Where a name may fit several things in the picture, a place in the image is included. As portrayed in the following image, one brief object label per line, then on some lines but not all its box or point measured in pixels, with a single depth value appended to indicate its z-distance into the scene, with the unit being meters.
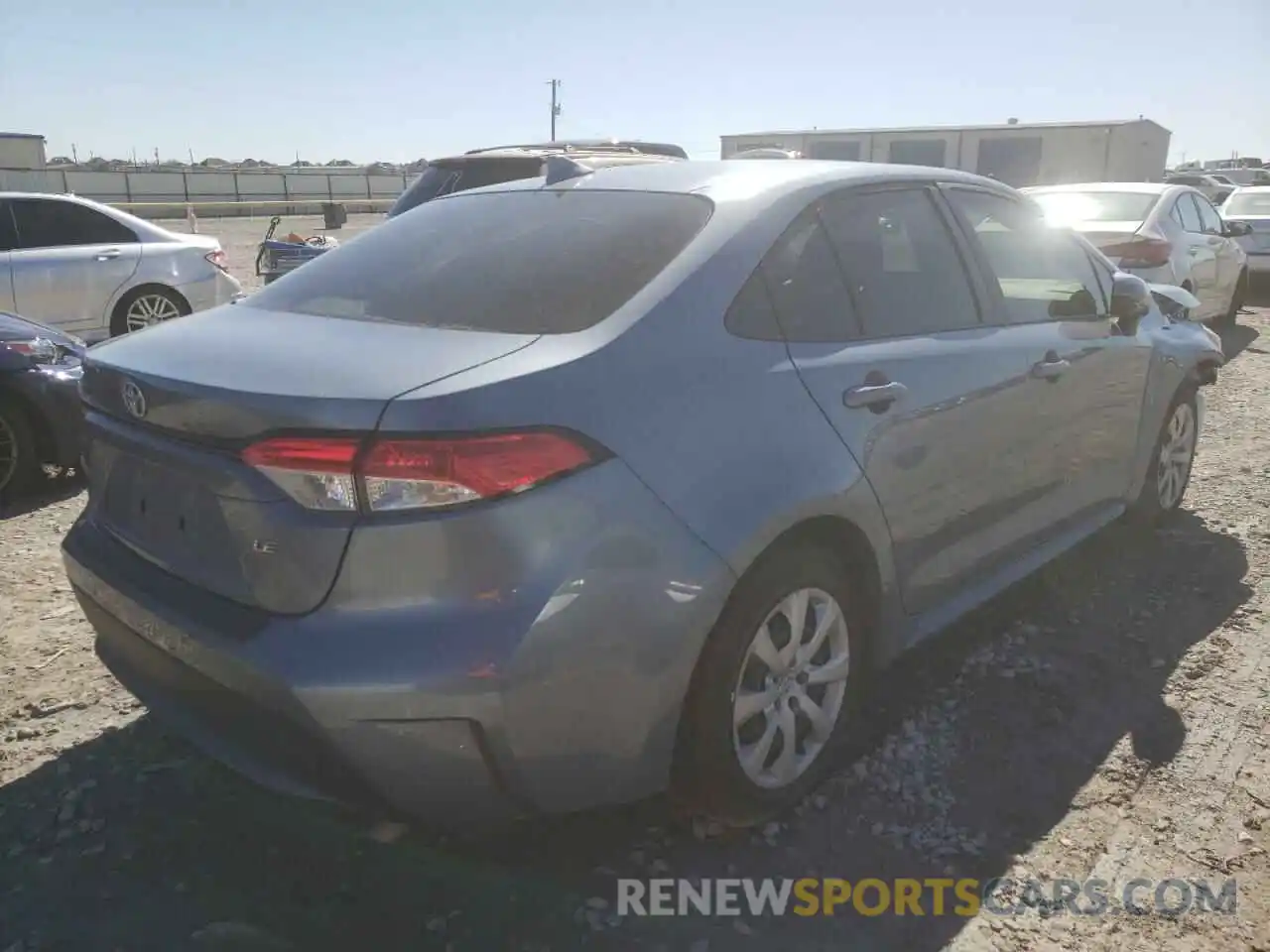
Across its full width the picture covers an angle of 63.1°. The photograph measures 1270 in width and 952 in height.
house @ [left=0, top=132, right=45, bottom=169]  44.44
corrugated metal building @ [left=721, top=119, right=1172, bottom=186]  30.36
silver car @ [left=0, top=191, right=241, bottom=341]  7.99
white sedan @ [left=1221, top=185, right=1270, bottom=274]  14.30
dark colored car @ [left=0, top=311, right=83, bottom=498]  5.13
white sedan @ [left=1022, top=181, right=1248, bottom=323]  8.60
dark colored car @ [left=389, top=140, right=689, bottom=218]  7.50
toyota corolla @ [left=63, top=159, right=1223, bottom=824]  1.97
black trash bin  19.36
